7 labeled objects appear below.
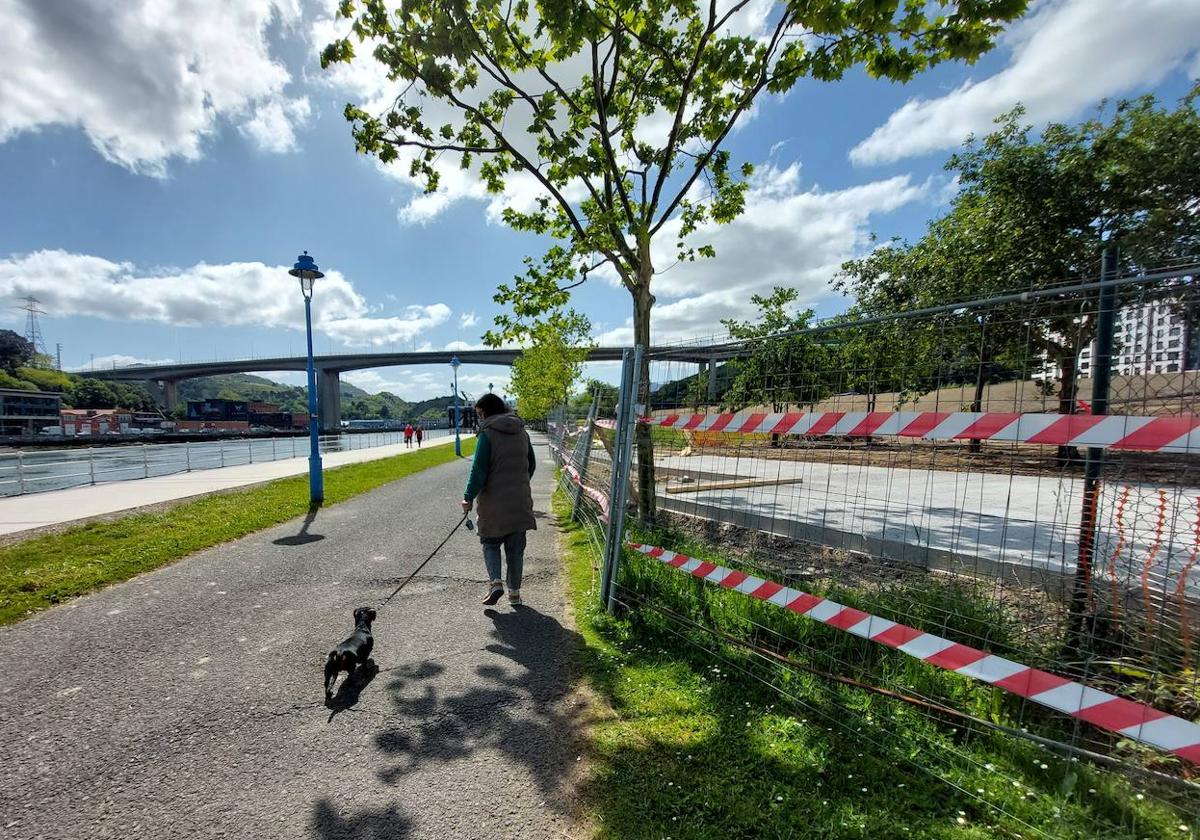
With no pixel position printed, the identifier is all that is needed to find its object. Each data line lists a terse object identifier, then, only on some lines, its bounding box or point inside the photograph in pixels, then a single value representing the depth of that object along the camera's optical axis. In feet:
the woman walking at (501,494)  15.25
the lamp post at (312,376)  33.78
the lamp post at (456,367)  88.12
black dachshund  10.11
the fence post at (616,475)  14.34
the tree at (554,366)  83.71
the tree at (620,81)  14.80
